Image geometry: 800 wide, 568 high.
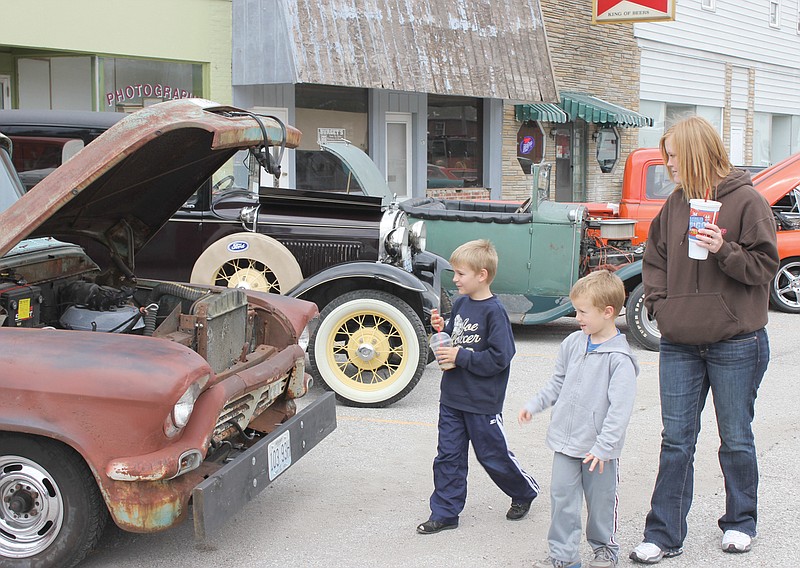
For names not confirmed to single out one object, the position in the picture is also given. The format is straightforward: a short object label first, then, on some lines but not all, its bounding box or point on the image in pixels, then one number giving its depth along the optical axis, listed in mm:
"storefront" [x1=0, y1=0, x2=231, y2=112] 11461
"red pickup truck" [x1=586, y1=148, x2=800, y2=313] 11289
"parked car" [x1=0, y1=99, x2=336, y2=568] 3527
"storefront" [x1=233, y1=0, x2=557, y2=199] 13031
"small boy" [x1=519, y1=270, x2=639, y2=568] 3766
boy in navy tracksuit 4285
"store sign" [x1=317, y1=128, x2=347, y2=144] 14758
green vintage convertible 8938
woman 3850
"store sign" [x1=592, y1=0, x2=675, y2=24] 16875
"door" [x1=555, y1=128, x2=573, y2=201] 19438
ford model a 6730
